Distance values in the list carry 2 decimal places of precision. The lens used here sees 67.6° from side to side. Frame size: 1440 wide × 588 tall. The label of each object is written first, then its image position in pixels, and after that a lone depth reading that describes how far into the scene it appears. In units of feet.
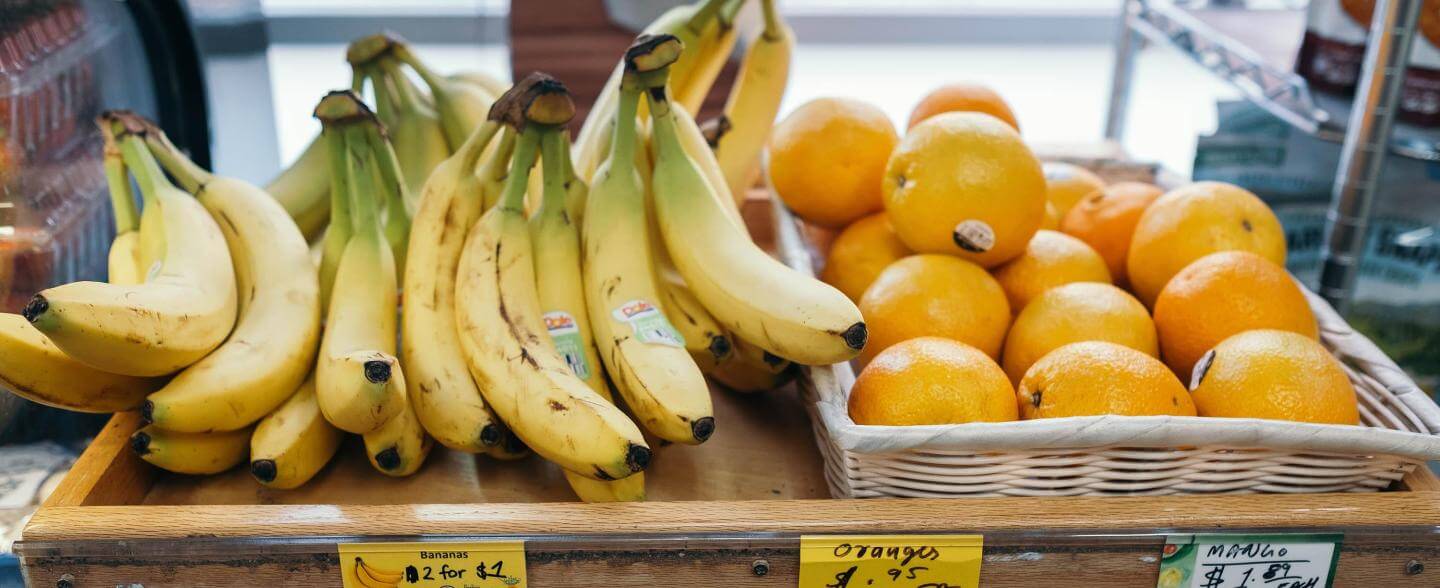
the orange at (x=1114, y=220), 3.88
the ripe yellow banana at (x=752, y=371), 3.21
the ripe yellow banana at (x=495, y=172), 3.20
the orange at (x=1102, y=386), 2.80
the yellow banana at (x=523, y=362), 2.54
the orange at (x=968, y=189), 3.37
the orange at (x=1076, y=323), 3.18
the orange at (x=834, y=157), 3.85
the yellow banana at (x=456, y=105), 3.93
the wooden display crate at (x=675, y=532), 2.57
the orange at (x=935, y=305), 3.24
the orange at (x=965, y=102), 4.13
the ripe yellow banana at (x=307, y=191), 3.73
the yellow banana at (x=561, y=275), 3.01
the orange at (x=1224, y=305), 3.18
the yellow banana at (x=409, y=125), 3.86
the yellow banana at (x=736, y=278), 2.78
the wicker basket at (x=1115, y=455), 2.57
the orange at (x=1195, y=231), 3.51
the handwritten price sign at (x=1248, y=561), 2.68
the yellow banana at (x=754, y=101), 4.25
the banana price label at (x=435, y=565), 2.57
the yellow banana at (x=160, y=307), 2.41
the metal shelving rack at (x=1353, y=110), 3.98
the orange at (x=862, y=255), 3.71
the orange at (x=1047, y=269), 3.56
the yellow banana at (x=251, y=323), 2.70
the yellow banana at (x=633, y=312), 2.69
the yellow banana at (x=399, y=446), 2.89
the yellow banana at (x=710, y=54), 4.02
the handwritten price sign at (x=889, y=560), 2.60
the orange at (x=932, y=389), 2.80
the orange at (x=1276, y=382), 2.83
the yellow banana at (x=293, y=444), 2.76
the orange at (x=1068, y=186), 4.21
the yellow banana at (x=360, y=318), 2.49
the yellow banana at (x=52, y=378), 2.60
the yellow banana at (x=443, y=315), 2.82
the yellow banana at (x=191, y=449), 2.82
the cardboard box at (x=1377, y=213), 4.84
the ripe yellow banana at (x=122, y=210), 3.25
